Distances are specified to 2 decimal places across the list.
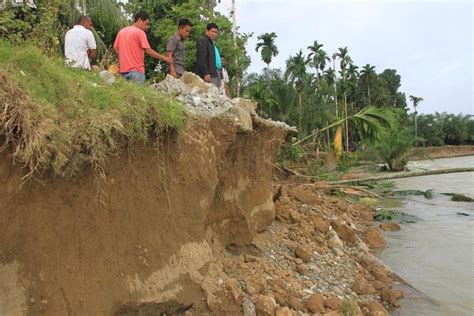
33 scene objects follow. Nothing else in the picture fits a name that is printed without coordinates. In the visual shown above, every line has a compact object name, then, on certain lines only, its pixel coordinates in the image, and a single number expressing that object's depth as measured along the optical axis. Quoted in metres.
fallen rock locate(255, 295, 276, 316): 4.66
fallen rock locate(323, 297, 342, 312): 5.14
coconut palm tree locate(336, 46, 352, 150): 50.03
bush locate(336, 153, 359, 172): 17.52
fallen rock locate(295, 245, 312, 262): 6.25
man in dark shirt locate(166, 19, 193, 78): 7.07
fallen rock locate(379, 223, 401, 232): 10.79
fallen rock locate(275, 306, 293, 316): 4.70
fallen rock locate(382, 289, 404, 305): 5.93
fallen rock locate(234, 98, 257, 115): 6.10
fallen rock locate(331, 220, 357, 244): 7.97
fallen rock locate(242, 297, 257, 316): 4.64
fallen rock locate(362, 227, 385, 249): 9.07
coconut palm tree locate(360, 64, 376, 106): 54.97
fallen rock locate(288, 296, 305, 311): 4.94
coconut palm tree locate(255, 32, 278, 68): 42.29
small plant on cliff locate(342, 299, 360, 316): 5.12
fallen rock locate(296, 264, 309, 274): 5.90
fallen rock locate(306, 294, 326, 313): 5.01
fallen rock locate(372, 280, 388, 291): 6.17
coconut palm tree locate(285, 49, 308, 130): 39.41
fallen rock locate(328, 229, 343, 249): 7.30
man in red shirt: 6.20
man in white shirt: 6.01
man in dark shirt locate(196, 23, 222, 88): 7.23
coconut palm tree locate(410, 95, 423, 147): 61.79
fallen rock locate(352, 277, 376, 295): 5.89
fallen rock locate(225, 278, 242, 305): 4.67
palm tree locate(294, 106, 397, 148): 13.31
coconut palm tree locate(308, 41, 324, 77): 48.38
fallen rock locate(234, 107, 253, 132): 5.56
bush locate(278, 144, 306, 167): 13.45
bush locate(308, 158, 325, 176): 15.58
